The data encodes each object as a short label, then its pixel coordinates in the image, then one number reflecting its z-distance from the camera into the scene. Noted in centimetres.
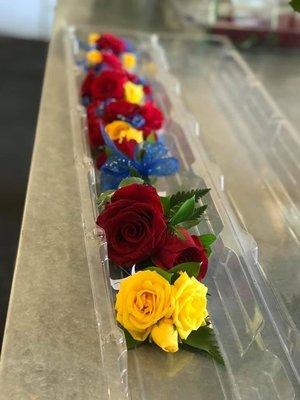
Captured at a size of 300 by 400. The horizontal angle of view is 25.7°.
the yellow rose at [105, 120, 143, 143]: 92
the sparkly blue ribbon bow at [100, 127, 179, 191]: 83
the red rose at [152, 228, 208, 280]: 66
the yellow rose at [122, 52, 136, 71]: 132
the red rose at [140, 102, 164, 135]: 99
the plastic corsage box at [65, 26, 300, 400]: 60
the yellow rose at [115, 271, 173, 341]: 60
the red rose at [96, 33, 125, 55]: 134
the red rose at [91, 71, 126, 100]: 107
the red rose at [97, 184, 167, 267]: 65
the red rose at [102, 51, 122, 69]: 122
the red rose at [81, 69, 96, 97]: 111
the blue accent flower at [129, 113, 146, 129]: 97
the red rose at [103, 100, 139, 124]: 98
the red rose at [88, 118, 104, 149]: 96
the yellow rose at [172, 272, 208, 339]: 61
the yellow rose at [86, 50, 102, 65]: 126
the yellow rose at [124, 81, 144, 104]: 108
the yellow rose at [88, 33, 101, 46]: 138
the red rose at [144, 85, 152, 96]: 117
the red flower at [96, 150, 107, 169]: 91
